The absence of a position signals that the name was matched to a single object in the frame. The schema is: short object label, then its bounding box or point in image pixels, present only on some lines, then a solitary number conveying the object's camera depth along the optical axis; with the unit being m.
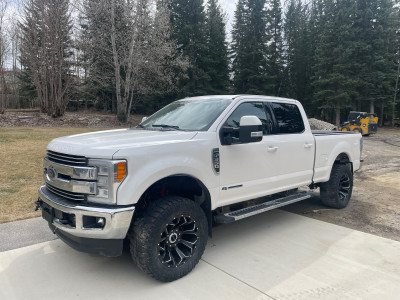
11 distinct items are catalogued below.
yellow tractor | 22.30
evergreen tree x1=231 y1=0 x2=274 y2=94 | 34.53
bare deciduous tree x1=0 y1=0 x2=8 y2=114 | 20.53
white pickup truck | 2.87
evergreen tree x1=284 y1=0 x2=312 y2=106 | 38.38
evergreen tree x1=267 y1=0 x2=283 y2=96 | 37.41
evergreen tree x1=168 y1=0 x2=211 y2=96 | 31.06
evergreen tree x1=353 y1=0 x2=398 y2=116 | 30.27
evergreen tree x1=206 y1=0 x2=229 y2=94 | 32.93
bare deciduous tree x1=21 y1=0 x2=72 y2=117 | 21.28
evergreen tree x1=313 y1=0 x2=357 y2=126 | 29.75
